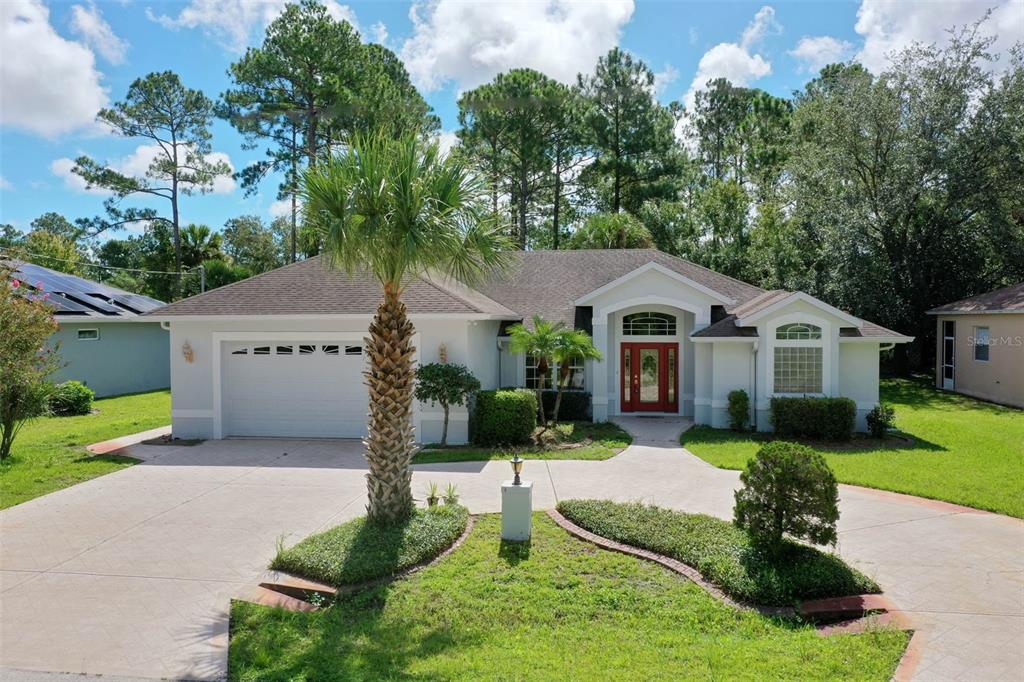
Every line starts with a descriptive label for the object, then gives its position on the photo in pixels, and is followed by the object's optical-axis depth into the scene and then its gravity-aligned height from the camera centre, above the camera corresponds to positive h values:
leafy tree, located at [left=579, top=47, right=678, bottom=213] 33.59 +12.12
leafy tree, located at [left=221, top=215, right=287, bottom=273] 48.28 +8.05
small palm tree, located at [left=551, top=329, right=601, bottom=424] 14.88 -0.07
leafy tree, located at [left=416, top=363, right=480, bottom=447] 13.62 -0.88
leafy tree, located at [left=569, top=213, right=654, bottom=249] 28.59 +5.16
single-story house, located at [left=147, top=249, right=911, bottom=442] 14.62 -0.05
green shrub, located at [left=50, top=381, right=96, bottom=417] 19.58 -1.80
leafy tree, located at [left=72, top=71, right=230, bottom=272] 34.28 +11.62
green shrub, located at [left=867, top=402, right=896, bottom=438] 14.80 -1.81
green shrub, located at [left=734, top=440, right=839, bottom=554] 6.61 -1.66
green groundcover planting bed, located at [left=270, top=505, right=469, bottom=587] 6.87 -2.43
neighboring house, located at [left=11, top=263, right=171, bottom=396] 22.72 +0.28
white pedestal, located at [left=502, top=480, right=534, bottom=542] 7.91 -2.14
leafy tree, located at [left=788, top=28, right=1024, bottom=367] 23.67 +6.48
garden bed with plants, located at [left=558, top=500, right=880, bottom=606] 6.38 -2.43
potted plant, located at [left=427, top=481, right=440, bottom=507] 9.08 -2.26
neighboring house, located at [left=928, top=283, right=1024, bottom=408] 19.94 -0.07
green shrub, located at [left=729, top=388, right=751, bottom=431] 15.65 -1.64
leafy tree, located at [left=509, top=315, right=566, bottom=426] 14.95 +0.10
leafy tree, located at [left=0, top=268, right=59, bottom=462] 12.44 -0.34
